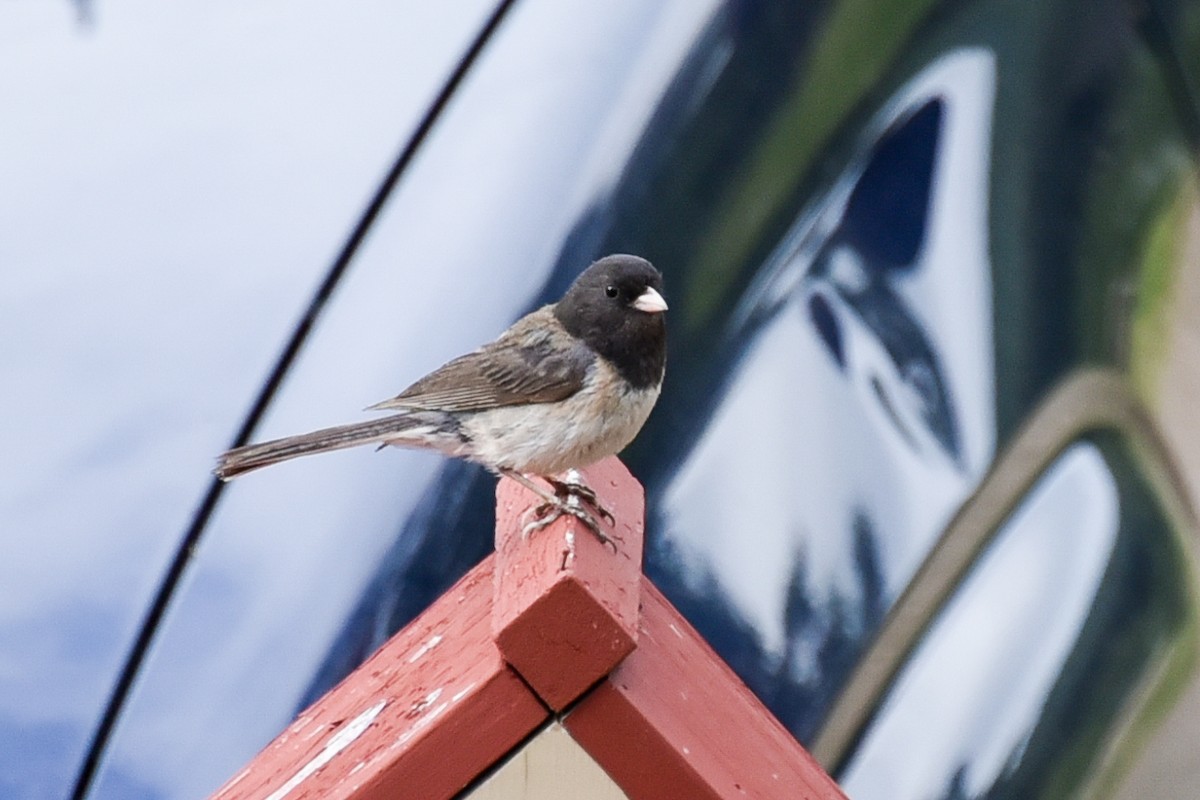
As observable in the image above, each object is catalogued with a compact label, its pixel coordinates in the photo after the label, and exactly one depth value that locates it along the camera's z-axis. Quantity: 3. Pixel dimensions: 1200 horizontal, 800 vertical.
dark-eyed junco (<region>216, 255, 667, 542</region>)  5.95
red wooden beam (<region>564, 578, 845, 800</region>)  5.76
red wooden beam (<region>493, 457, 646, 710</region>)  5.75
